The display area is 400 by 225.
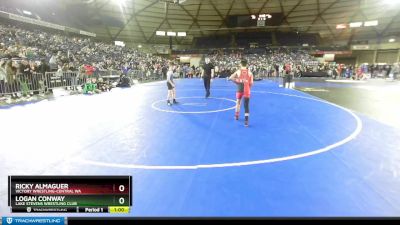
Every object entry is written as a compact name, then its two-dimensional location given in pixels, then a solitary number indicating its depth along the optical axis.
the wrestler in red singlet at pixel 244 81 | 7.80
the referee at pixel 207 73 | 13.34
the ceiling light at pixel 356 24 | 44.77
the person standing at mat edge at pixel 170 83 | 11.23
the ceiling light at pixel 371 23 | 43.92
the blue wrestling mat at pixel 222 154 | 3.42
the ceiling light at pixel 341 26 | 45.97
